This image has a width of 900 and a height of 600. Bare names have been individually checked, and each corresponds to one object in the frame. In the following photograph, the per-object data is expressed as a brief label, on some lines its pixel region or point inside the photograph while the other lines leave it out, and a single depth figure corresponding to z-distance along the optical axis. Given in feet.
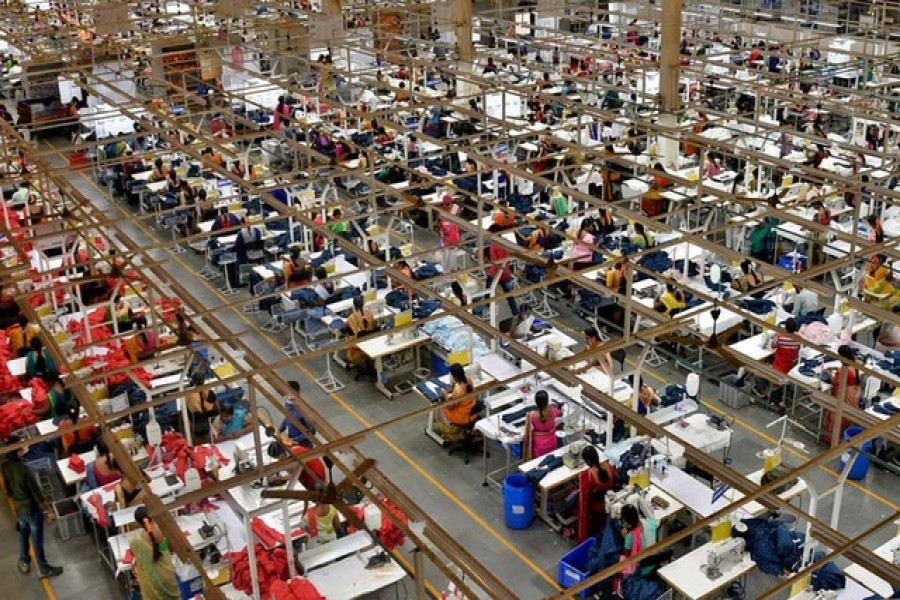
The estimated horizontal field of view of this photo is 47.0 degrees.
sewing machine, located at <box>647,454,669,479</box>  40.40
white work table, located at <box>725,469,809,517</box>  37.84
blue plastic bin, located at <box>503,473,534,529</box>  42.09
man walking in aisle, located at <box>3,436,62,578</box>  39.01
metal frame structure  26.32
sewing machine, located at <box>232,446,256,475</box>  41.27
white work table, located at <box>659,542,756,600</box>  34.40
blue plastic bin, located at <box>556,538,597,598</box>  37.70
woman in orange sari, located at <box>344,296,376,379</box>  54.19
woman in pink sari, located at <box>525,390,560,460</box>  43.34
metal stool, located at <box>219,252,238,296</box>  65.31
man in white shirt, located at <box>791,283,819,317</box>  53.16
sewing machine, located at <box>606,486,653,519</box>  37.73
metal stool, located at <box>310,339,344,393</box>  55.06
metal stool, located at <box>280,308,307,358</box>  56.75
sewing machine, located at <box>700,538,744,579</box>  35.12
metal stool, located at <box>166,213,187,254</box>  72.72
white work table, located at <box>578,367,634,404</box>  45.91
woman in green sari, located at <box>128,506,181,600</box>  35.35
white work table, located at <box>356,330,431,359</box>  52.26
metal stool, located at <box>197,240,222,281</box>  70.28
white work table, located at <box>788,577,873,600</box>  33.04
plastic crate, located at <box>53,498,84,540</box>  43.55
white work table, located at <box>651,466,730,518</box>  38.50
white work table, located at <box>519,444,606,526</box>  41.22
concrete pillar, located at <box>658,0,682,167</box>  78.69
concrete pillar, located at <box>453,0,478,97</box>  97.60
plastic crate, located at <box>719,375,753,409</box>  51.75
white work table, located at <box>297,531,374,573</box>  36.46
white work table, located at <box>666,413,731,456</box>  42.88
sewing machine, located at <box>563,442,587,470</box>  42.06
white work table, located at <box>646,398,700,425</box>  44.32
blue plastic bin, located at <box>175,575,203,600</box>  36.42
